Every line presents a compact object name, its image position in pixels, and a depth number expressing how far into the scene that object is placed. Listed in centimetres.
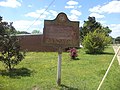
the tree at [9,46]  568
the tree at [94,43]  1179
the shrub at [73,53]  832
